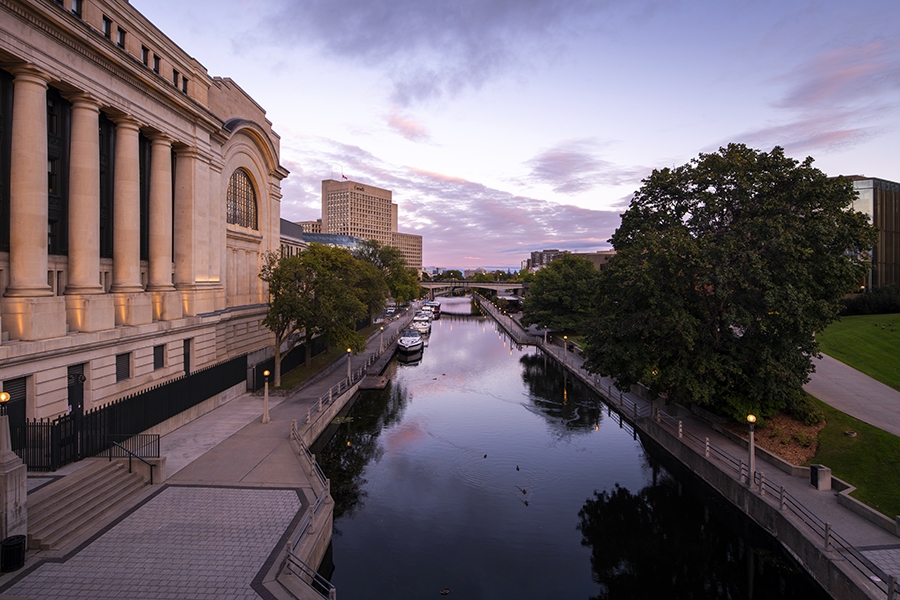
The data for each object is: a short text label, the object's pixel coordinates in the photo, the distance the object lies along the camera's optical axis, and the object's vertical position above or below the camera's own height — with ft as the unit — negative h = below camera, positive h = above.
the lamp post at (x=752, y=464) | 64.47 -20.98
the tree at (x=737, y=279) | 74.54 +2.53
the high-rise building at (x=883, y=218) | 192.54 +29.25
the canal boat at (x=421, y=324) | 266.30 -14.86
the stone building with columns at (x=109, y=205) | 68.03 +15.24
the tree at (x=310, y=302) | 114.62 -1.57
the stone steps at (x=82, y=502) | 47.52 -21.07
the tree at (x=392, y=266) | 342.19 +20.53
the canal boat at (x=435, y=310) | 397.51 -11.12
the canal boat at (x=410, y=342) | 197.06 -17.99
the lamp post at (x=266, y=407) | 90.12 -19.38
